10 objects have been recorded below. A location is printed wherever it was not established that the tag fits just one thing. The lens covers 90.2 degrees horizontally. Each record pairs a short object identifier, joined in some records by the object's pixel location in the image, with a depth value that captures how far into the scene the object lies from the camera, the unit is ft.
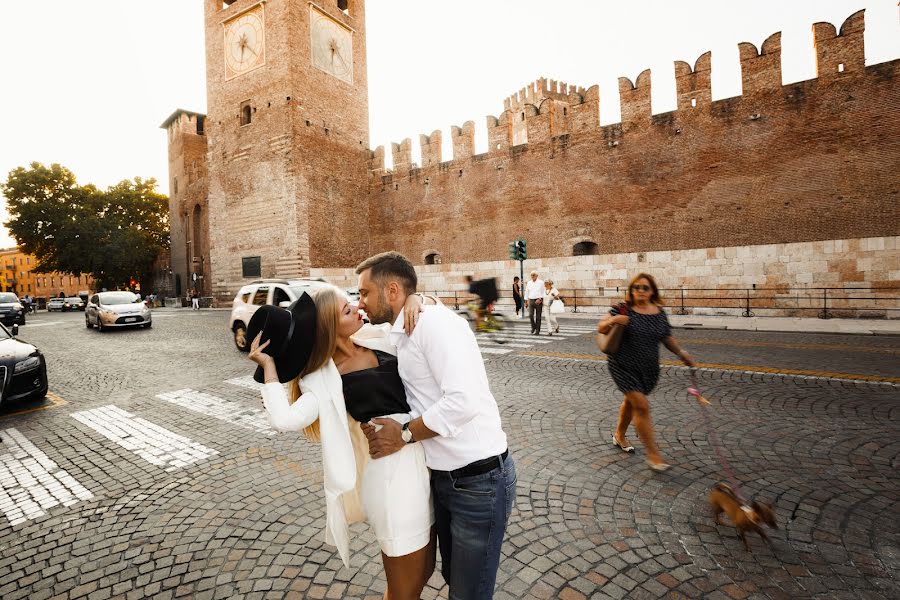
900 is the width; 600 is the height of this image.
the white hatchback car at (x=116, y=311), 54.49
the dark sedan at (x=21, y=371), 20.51
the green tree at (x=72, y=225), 126.00
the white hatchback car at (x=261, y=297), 35.96
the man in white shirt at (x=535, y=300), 41.24
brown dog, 8.97
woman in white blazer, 5.49
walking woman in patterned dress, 13.51
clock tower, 79.00
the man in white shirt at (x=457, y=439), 5.24
